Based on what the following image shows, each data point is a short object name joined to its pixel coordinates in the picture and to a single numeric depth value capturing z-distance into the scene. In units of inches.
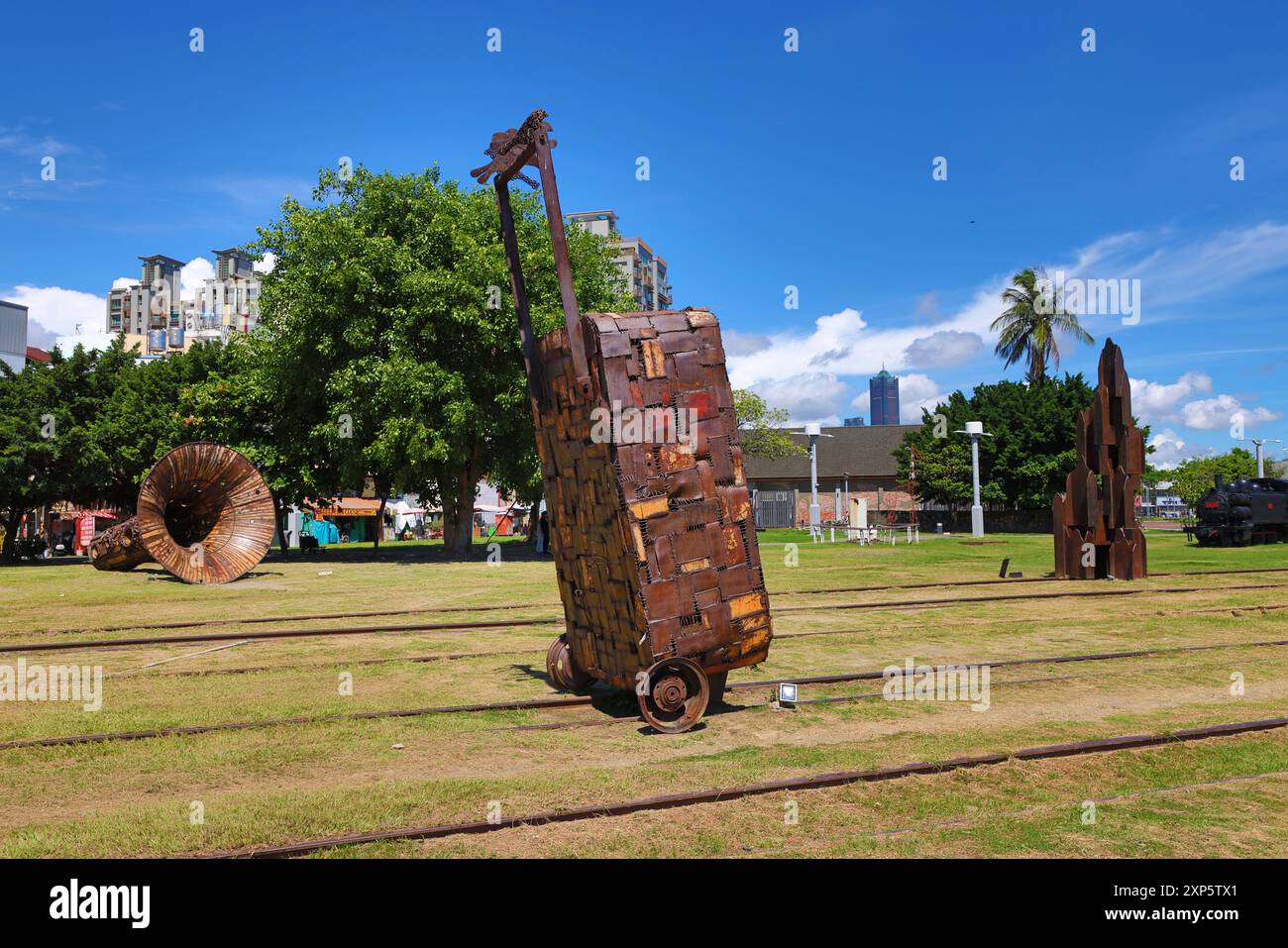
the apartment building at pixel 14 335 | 2556.6
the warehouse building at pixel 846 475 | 3038.9
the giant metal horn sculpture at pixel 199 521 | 967.6
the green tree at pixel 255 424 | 1457.9
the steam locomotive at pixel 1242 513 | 1482.5
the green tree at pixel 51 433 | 1302.9
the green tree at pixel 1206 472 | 2778.1
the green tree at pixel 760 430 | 2669.8
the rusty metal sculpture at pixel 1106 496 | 895.1
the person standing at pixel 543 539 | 1508.4
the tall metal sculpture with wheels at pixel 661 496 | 315.0
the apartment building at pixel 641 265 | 6131.9
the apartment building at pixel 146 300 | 6796.3
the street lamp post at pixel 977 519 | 1938.5
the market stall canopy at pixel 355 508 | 2592.8
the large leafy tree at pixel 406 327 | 1283.2
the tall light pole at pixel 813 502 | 1916.8
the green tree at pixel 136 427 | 1382.9
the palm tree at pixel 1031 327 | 2583.7
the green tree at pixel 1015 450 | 2313.0
